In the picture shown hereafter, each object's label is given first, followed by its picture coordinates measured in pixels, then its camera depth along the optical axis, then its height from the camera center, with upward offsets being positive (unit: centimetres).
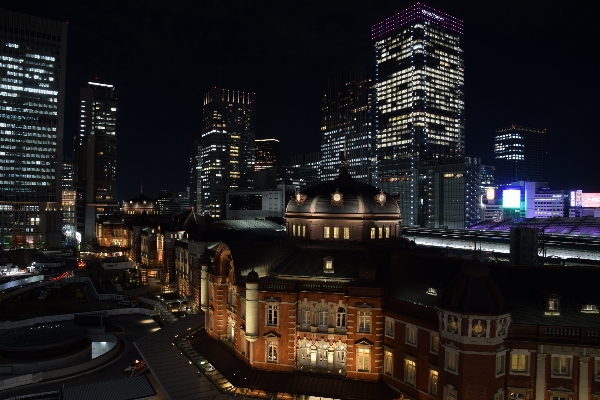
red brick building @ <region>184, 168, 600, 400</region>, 3450 -953
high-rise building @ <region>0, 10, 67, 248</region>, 16138 +2718
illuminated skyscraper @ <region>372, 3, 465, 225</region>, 19412 +5427
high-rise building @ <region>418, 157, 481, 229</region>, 17075 +677
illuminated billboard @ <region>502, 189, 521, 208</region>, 19688 +473
